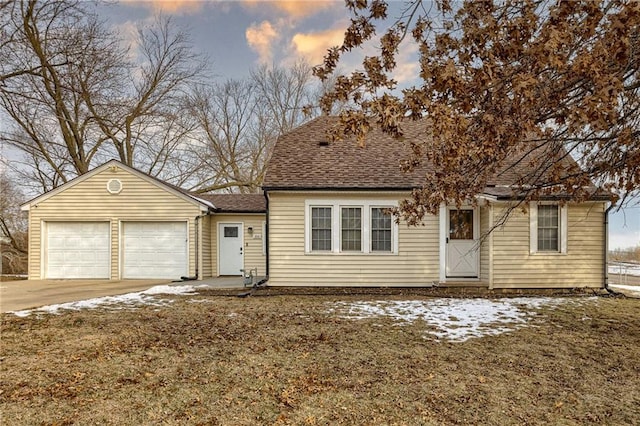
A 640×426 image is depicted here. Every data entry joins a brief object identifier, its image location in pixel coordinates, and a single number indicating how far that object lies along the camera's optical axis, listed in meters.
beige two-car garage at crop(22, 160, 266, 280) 13.48
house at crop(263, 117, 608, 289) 10.98
